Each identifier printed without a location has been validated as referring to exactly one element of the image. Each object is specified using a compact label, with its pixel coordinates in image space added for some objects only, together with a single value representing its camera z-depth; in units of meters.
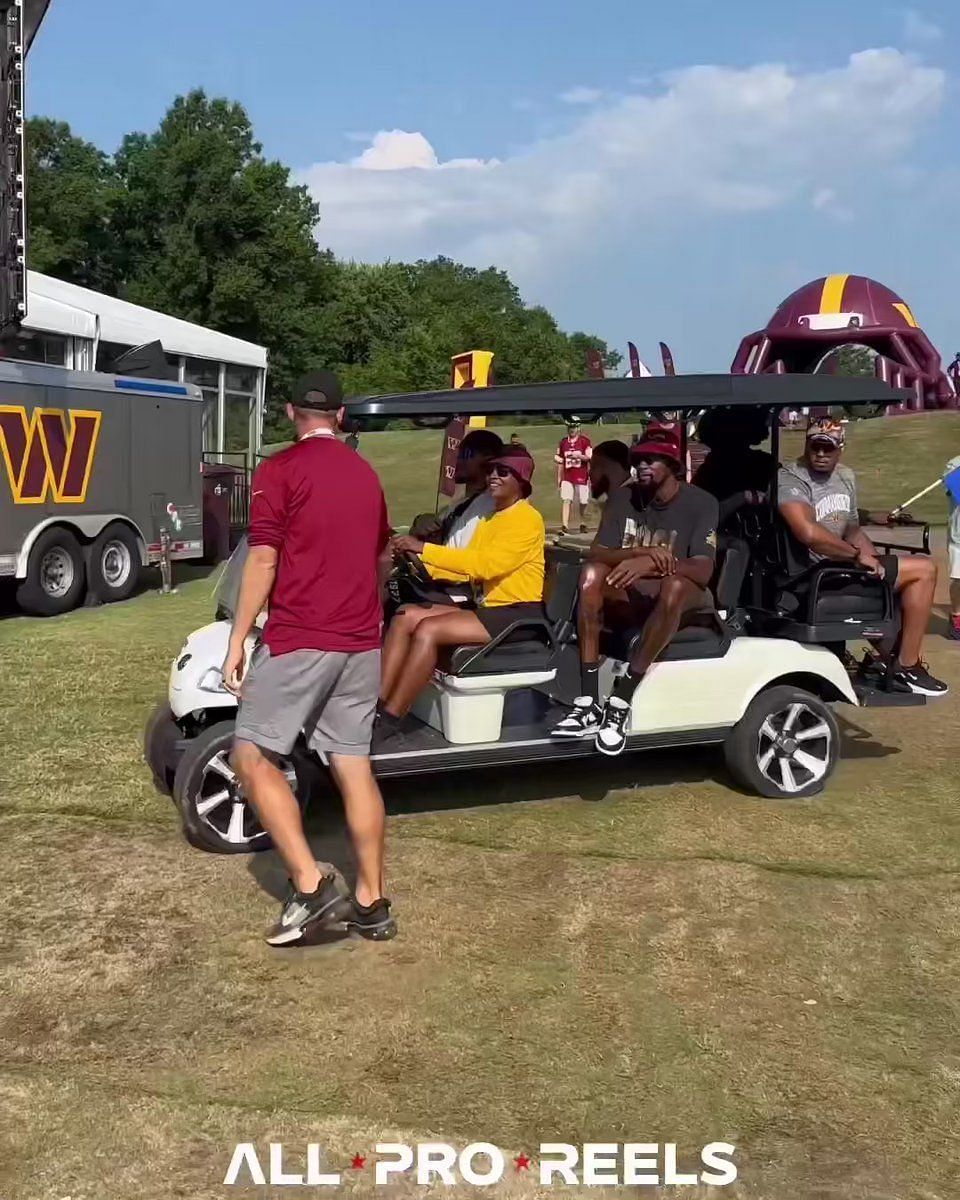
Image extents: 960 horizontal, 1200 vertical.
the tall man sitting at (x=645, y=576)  5.10
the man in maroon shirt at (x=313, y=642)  3.72
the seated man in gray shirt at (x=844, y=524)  5.65
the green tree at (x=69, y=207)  56.88
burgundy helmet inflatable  33.09
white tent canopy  14.45
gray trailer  10.75
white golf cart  4.68
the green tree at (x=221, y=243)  58.31
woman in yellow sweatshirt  4.87
